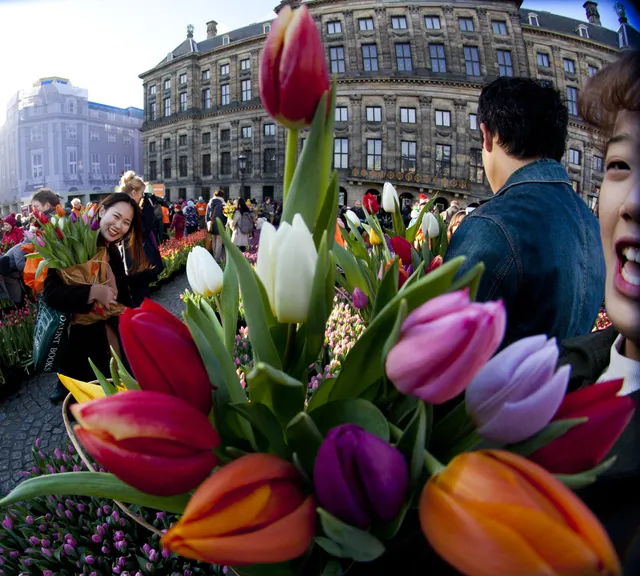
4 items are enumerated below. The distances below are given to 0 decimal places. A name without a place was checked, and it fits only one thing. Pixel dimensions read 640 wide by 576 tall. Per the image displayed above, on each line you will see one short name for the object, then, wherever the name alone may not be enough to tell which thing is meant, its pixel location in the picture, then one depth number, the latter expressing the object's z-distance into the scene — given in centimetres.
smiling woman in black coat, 297
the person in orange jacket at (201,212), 1608
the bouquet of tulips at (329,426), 32
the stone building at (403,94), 2858
